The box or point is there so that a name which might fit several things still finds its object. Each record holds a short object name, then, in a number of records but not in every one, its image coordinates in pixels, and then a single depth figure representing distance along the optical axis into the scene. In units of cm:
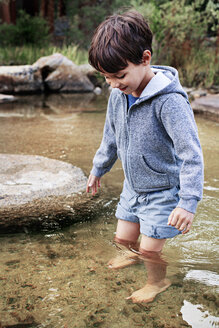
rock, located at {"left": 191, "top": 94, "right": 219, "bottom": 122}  613
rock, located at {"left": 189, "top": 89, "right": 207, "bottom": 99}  794
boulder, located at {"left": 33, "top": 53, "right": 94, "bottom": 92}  997
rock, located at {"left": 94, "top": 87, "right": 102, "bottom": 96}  982
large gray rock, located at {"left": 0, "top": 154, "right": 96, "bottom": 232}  257
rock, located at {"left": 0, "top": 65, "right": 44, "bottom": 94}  938
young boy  176
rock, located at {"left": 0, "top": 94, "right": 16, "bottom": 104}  812
